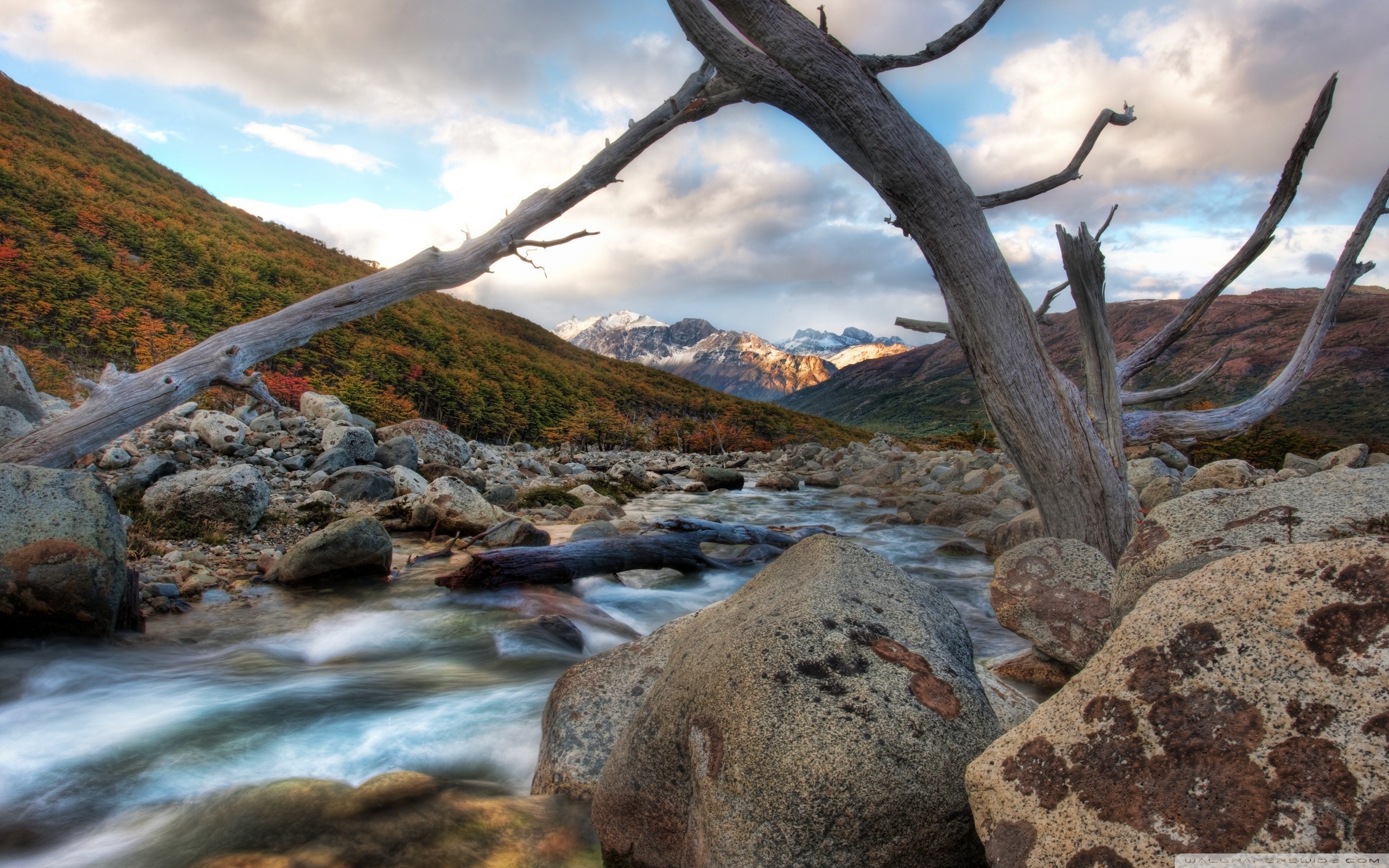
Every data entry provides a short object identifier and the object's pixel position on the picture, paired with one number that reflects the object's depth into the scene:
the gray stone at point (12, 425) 6.39
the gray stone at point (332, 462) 10.22
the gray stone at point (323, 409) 13.16
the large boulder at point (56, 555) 4.23
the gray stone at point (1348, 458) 10.08
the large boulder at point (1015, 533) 7.91
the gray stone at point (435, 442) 13.23
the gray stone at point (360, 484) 9.40
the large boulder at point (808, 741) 1.89
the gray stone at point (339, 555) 6.38
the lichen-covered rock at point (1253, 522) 2.40
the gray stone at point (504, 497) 11.13
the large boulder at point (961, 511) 11.94
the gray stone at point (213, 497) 7.09
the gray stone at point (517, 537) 7.93
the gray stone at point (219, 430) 9.93
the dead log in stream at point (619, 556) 6.48
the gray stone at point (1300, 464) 10.91
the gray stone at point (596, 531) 8.36
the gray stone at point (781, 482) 19.84
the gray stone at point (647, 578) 7.45
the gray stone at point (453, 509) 8.60
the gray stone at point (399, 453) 11.55
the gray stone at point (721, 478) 19.45
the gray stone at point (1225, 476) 8.52
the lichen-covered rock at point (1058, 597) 3.99
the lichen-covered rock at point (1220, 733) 1.28
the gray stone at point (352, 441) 10.86
